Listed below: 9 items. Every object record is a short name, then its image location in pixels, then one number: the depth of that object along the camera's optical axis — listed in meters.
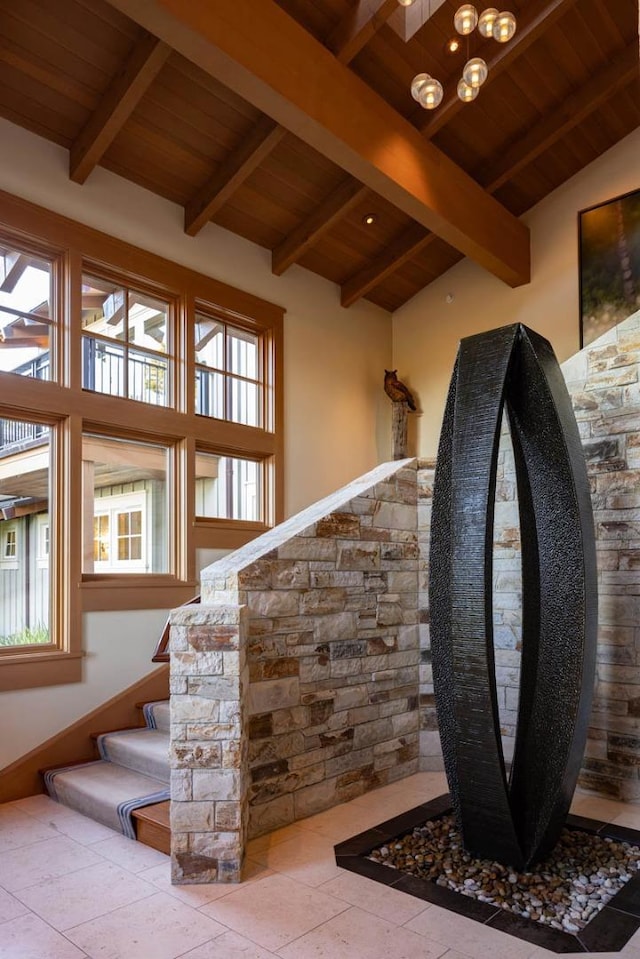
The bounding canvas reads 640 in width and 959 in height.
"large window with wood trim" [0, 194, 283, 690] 4.15
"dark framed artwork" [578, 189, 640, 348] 5.41
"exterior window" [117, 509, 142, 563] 4.65
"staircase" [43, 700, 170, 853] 3.17
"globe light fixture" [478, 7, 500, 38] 3.35
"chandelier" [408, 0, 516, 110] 3.29
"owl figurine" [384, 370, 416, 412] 6.66
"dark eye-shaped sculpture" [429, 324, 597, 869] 2.71
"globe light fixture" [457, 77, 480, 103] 3.55
